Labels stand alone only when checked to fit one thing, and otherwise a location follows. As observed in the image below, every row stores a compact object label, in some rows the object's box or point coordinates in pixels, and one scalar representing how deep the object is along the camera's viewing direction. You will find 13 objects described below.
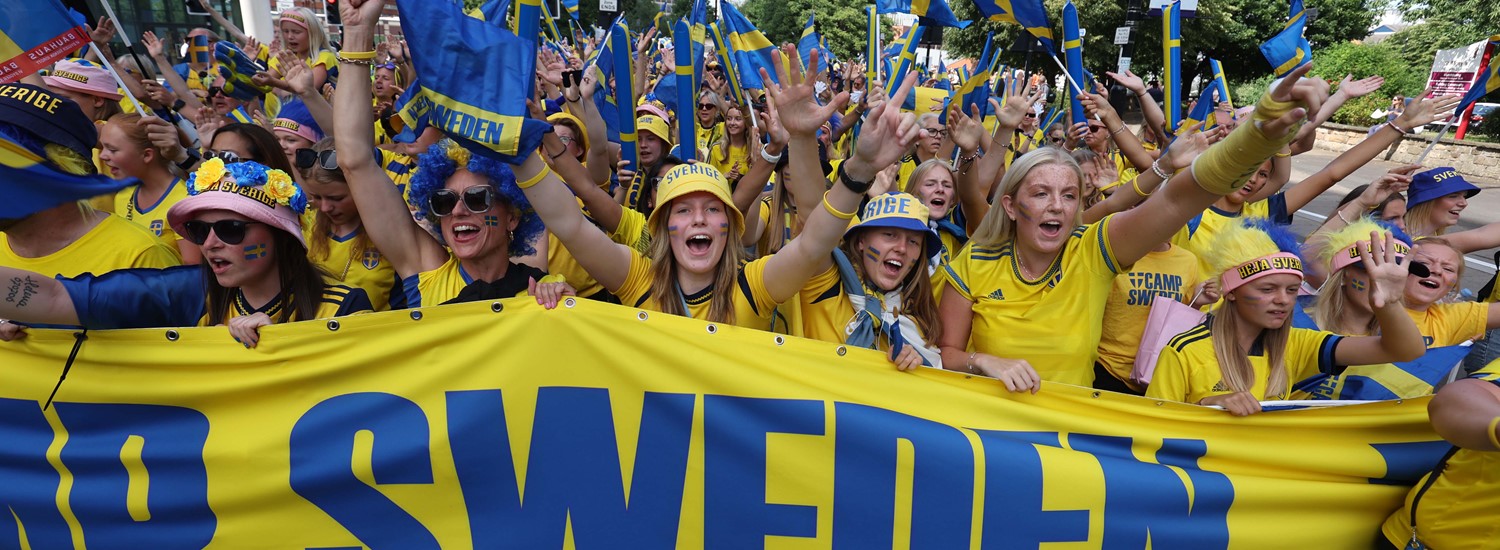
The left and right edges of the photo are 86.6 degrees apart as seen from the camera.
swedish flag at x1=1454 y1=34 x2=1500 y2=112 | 4.54
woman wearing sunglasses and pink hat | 2.49
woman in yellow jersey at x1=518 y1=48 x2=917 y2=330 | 2.65
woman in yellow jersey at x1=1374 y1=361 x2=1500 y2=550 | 2.05
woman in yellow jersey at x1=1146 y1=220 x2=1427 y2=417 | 2.88
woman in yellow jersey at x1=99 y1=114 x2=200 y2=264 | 3.82
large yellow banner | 2.51
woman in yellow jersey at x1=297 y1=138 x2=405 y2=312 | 3.46
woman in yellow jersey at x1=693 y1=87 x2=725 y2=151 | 8.49
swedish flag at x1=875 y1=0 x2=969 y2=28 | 6.22
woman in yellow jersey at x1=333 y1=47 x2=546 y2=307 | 2.92
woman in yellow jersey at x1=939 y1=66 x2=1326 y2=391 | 2.75
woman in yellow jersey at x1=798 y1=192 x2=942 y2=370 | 2.93
